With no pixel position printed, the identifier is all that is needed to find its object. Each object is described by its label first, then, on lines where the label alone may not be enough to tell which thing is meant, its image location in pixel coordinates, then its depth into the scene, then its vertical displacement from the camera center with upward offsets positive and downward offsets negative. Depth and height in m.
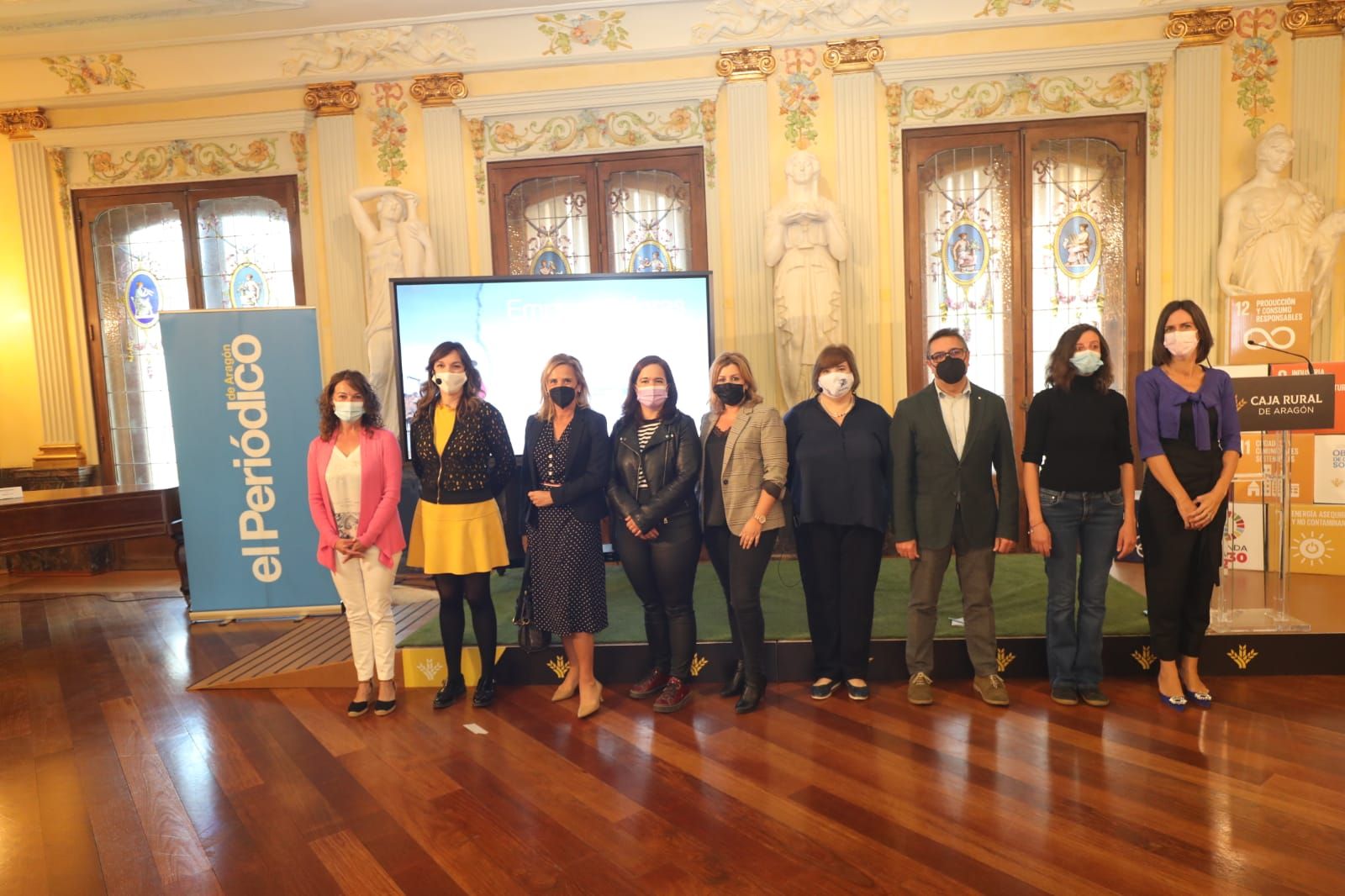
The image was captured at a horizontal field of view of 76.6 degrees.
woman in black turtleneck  3.22 -0.56
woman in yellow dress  3.46 -0.42
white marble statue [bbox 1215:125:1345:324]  5.22 +0.64
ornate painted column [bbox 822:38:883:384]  5.62 +1.16
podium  3.63 -0.46
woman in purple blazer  3.21 -0.50
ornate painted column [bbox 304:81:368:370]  5.98 +1.13
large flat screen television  5.23 +0.29
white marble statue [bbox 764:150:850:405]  5.48 +0.63
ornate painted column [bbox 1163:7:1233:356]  5.39 +1.19
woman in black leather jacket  3.40 -0.55
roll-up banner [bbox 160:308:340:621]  4.75 -0.34
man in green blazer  3.32 -0.53
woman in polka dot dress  3.41 -0.56
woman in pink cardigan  3.54 -0.54
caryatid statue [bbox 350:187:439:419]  5.75 +0.81
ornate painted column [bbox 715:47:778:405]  5.69 +1.10
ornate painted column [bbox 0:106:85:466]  6.32 +0.78
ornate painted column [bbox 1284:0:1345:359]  5.32 +1.49
